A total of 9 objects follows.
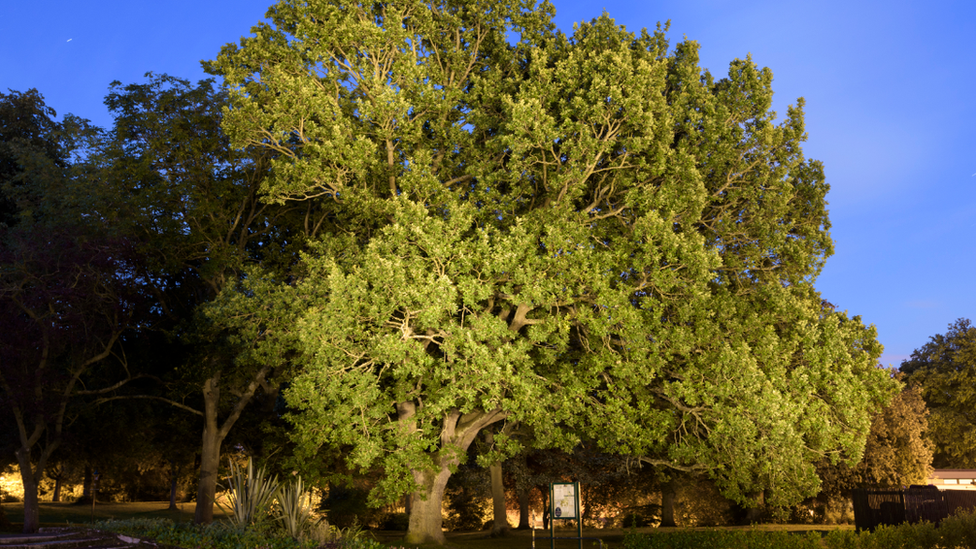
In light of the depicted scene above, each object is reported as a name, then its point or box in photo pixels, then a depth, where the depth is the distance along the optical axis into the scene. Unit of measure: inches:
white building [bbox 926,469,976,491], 1359.5
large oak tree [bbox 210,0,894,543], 735.7
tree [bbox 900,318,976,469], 2048.5
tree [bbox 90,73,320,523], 1031.0
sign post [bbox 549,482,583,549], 684.1
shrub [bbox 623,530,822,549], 680.4
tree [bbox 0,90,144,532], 920.3
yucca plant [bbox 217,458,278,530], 655.5
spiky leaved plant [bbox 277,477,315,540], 621.0
